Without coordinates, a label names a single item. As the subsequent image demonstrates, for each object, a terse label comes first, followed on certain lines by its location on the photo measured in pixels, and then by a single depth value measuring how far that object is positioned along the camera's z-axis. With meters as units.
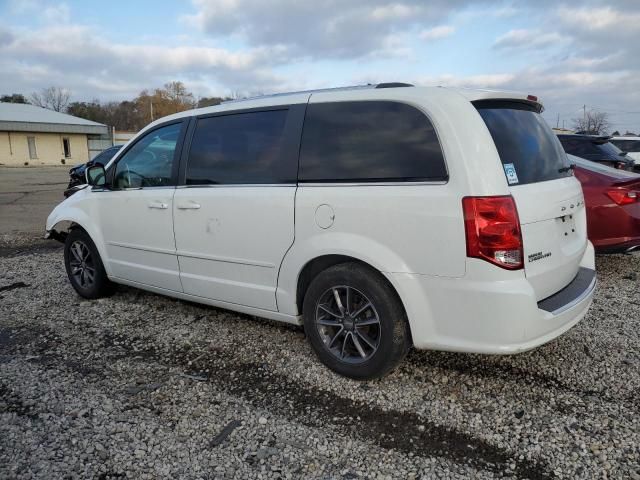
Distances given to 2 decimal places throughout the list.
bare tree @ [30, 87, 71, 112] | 84.31
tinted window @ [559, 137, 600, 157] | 9.23
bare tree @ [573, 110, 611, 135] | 69.31
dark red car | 5.31
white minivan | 2.81
